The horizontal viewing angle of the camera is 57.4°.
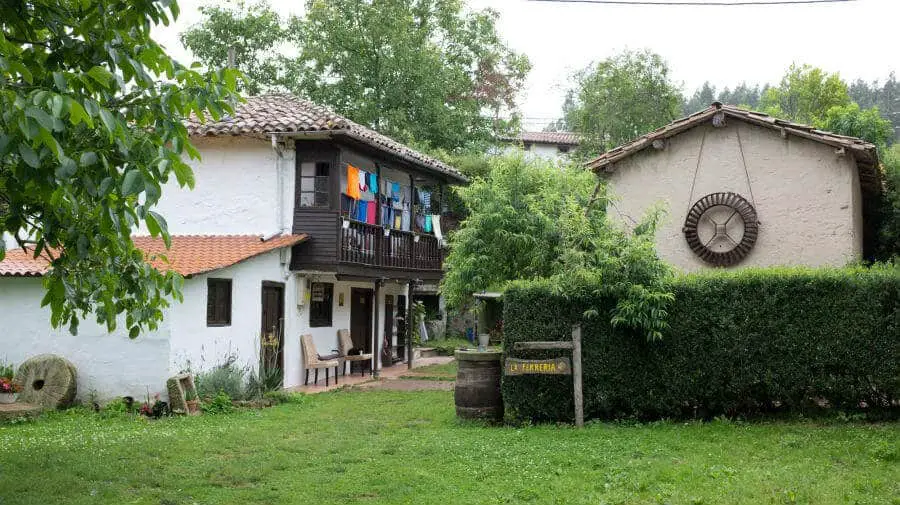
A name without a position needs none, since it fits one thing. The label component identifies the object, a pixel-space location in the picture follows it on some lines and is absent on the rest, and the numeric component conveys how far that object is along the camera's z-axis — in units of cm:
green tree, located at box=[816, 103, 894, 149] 2234
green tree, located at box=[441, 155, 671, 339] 1090
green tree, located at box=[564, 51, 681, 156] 3195
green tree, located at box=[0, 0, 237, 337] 387
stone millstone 1373
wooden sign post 1092
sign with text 1091
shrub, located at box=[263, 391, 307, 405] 1516
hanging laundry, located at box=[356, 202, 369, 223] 1932
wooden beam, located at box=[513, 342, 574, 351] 1108
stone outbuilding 1409
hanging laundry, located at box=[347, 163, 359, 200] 1828
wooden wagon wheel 1455
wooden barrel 1158
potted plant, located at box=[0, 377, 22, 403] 1329
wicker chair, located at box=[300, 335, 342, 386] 1819
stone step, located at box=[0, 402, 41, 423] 1260
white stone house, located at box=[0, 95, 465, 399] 1436
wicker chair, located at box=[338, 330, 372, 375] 2072
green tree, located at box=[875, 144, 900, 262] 1677
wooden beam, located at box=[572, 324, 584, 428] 1095
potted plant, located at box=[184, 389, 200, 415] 1356
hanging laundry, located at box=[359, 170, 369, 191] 1906
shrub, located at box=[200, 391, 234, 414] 1377
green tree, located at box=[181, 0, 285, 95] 3619
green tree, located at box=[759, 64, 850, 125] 3675
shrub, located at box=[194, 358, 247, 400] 1434
